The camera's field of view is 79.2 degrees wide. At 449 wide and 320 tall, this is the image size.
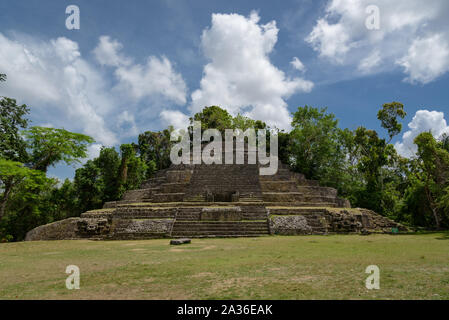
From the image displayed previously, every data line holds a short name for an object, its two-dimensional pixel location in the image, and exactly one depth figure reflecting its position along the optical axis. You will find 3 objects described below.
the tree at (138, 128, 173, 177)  40.59
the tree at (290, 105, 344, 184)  28.09
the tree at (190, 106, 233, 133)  38.34
